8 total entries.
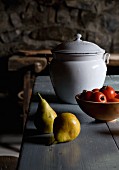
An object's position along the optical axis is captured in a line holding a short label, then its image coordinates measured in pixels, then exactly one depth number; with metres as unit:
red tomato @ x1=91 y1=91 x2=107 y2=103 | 1.09
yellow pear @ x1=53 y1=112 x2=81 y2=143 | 0.94
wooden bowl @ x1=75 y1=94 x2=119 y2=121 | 1.05
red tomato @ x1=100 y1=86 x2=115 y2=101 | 1.13
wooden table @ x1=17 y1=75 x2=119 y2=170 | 0.79
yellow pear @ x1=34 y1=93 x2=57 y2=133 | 1.02
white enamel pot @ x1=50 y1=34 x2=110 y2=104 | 1.33
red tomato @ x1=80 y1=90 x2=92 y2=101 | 1.12
